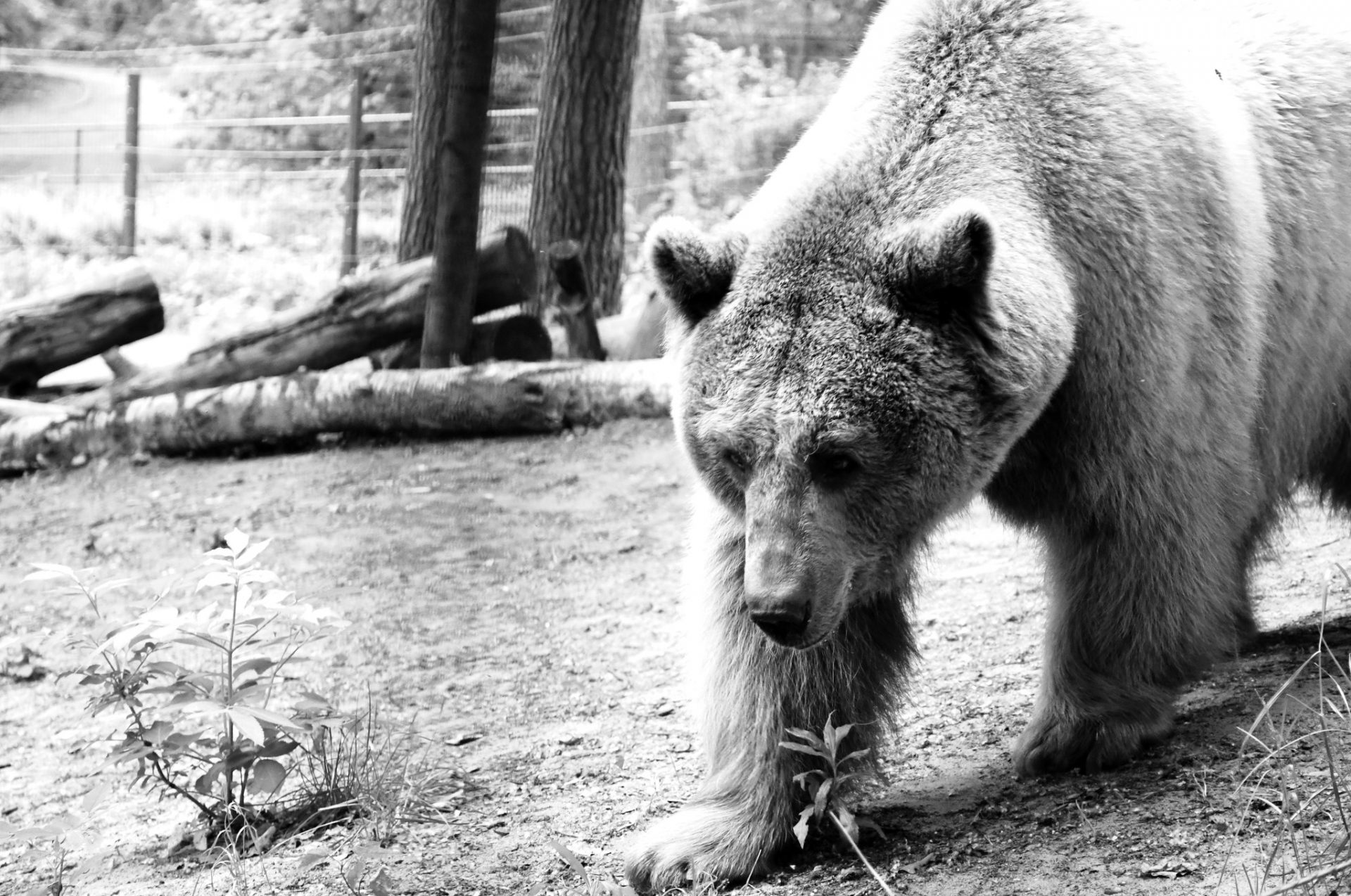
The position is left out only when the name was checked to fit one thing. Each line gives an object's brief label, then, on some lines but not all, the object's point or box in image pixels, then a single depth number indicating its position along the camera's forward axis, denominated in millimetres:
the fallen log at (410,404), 14961
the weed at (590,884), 5035
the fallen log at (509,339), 15750
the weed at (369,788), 6418
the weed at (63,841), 5715
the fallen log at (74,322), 17641
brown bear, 5383
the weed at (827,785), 5559
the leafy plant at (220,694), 6082
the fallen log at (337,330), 15641
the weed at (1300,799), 4301
